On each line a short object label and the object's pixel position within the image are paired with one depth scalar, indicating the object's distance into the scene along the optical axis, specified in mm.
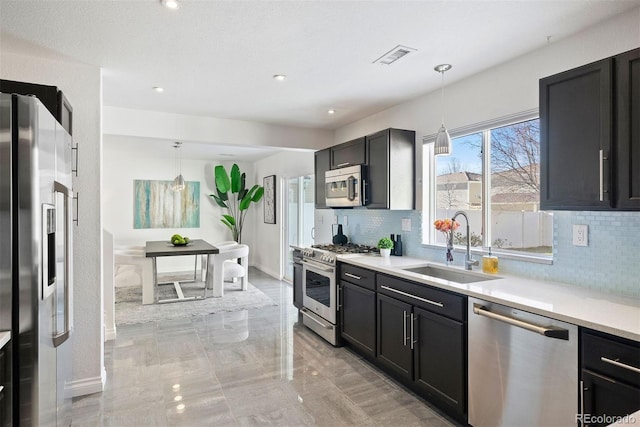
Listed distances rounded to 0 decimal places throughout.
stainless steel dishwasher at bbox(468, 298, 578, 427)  1711
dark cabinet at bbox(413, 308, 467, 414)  2258
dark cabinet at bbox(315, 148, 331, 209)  4512
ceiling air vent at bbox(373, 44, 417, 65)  2480
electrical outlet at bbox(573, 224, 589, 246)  2228
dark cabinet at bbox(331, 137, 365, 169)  3863
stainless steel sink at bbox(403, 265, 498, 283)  2755
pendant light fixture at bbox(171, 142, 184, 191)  6258
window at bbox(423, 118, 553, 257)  2660
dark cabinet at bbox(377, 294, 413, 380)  2699
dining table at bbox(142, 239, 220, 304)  5023
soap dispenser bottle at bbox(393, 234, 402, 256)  3748
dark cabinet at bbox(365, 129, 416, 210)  3492
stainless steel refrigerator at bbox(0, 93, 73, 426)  1398
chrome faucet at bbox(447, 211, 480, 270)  2851
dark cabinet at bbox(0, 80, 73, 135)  2111
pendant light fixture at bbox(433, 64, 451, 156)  2629
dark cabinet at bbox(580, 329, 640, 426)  1450
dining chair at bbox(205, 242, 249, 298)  5586
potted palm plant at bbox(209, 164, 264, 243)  7656
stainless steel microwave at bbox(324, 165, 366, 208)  3795
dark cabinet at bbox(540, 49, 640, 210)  1709
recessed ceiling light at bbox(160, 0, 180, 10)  1929
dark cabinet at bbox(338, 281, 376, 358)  3115
